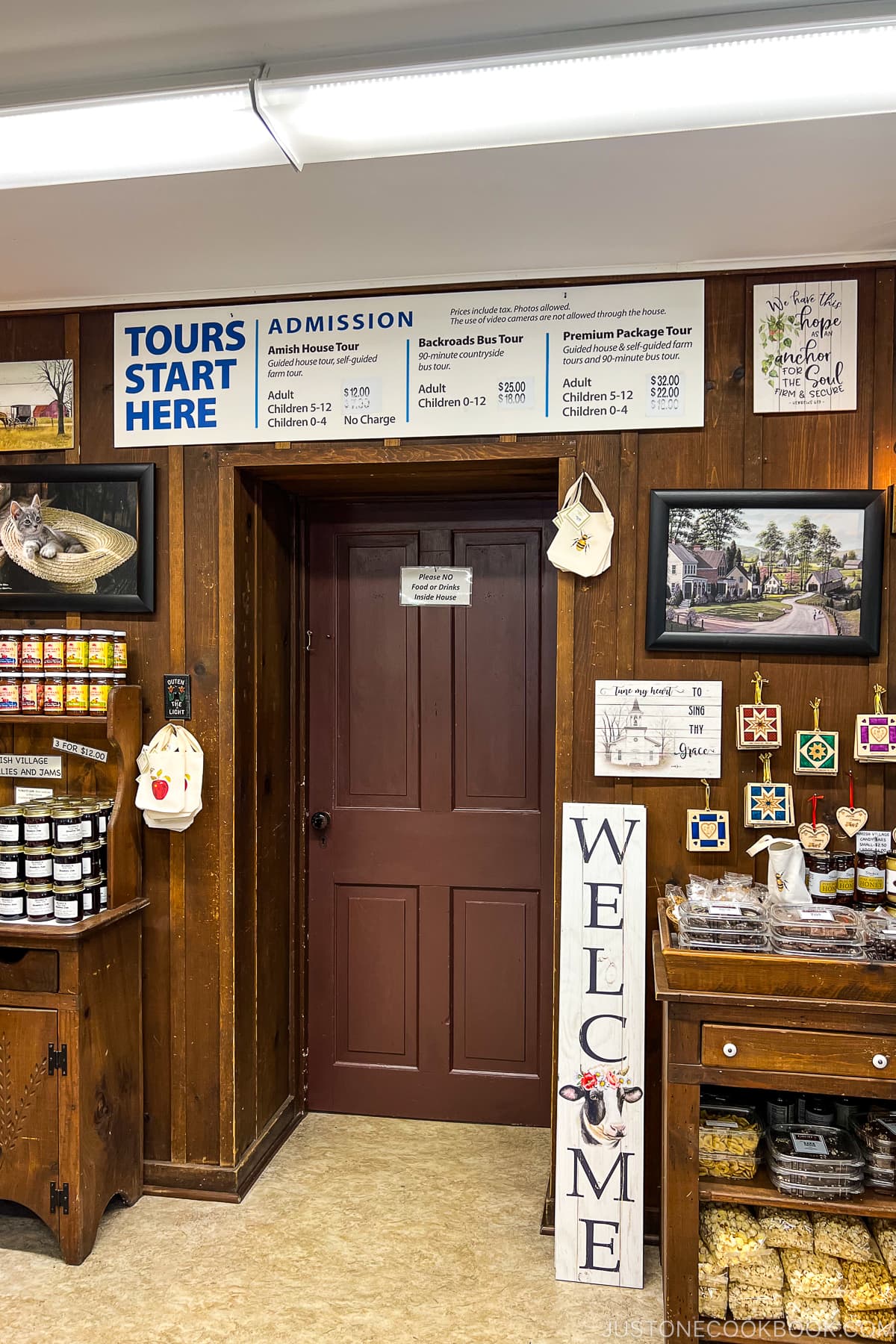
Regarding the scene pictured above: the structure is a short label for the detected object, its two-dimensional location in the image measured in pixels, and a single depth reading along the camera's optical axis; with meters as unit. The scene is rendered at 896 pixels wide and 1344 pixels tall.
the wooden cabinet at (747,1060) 2.13
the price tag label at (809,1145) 2.23
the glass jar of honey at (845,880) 2.51
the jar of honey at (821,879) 2.48
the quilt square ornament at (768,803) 2.61
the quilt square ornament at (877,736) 2.54
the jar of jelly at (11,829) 2.64
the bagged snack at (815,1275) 2.17
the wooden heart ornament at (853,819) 2.54
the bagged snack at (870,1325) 2.13
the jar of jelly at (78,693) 2.76
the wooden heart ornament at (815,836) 2.53
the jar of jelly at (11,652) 2.78
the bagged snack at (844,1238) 2.20
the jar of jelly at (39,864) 2.61
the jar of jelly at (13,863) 2.62
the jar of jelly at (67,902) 2.59
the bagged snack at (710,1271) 2.22
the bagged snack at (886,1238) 2.18
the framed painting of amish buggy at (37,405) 2.94
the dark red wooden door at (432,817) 3.26
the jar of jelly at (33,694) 2.77
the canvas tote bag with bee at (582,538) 2.68
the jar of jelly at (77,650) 2.75
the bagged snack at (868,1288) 2.15
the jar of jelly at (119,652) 2.80
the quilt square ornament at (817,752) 2.58
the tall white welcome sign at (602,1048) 2.51
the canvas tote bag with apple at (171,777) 2.80
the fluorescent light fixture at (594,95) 1.58
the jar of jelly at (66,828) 2.63
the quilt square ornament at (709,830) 2.62
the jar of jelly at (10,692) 2.78
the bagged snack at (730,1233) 2.22
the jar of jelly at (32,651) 2.77
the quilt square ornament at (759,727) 2.59
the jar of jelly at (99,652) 2.76
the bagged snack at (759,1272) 2.20
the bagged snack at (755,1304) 2.18
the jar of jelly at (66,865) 2.60
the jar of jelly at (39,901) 2.60
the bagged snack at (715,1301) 2.21
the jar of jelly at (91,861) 2.64
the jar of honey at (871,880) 2.47
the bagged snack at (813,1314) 2.16
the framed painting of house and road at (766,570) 2.57
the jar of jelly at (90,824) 2.67
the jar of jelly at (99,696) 2.77
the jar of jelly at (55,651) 2.76
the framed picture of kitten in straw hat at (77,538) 2.90
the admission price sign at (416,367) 2.66
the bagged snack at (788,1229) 2.23
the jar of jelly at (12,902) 2.62
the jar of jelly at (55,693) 2.76
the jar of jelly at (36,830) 2.62
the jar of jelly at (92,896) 2.66
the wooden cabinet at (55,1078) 2.54
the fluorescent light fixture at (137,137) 1.74
